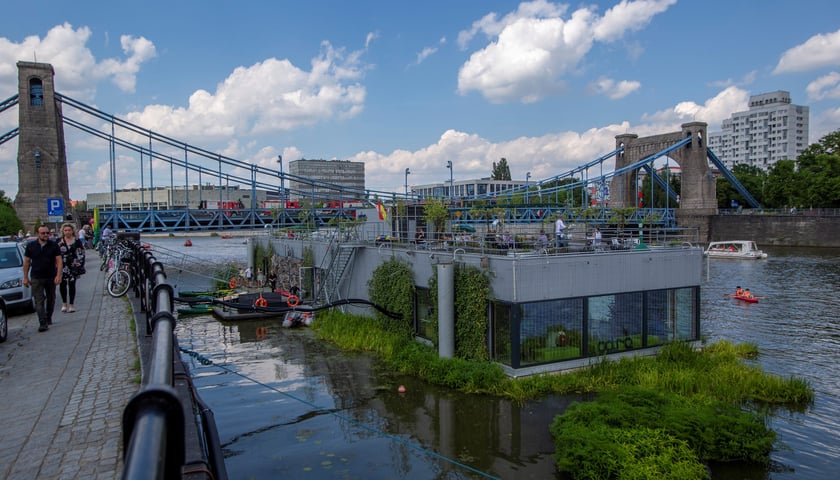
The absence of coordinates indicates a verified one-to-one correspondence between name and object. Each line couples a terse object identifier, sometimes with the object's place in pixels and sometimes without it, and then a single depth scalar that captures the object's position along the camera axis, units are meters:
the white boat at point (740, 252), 61.44
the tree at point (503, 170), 141.62
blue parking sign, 24.61
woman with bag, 15.28
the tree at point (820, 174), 78.69
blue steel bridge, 49.16
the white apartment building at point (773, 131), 187.25
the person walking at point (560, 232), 19.12
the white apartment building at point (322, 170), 189.50
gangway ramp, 43.90
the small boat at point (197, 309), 30.91
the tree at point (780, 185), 88.62
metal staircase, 25.55
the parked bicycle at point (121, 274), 17.92
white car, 14.77
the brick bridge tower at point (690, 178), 80.31
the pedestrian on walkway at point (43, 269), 12.68
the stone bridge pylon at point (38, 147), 41.66
